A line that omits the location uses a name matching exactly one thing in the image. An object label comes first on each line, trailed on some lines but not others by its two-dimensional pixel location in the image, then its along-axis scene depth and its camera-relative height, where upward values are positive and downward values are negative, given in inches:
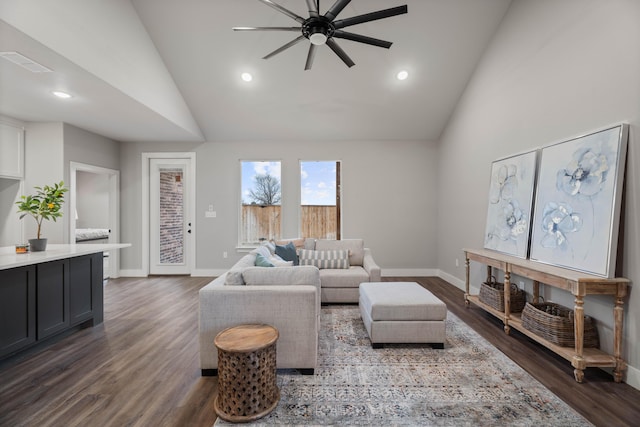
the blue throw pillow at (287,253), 158.4 -28.8
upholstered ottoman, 103.3 -42.6
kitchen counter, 90.6 -23.3
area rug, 68.1 -51.5
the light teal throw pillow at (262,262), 110.7 -24.2
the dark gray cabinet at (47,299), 93.6 -40.6
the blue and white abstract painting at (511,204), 117.9 +3.0
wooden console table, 81.5 -28.2
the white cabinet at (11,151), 152.6 +22.2
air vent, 95.7 +46.4
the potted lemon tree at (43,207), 113.2 -6.0
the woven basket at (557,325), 90.5 -38.1
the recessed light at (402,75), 167.3 +79.1
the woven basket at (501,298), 122.0 -38.8
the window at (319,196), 223.1 +6.1
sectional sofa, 84.8 -33.8
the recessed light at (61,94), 126.6 +45.5
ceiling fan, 92.4 +62.2
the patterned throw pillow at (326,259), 166.2 -32.9
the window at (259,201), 222.4 +0.3
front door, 219.1 -15.4
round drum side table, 68.2 -44.4
